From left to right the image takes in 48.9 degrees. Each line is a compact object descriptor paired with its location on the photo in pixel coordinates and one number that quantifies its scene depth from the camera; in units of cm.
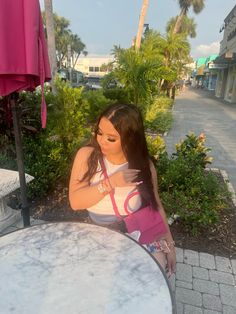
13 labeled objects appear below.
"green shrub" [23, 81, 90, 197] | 350
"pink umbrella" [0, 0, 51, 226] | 152
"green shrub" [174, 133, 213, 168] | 375
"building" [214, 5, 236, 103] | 1941
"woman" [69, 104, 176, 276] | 154
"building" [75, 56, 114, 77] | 6819
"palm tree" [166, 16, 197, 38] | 3409
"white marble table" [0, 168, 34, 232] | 269
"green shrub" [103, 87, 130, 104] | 967
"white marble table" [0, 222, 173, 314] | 106
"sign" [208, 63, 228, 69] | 2083
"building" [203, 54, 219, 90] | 3994
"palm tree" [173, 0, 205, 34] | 3072
